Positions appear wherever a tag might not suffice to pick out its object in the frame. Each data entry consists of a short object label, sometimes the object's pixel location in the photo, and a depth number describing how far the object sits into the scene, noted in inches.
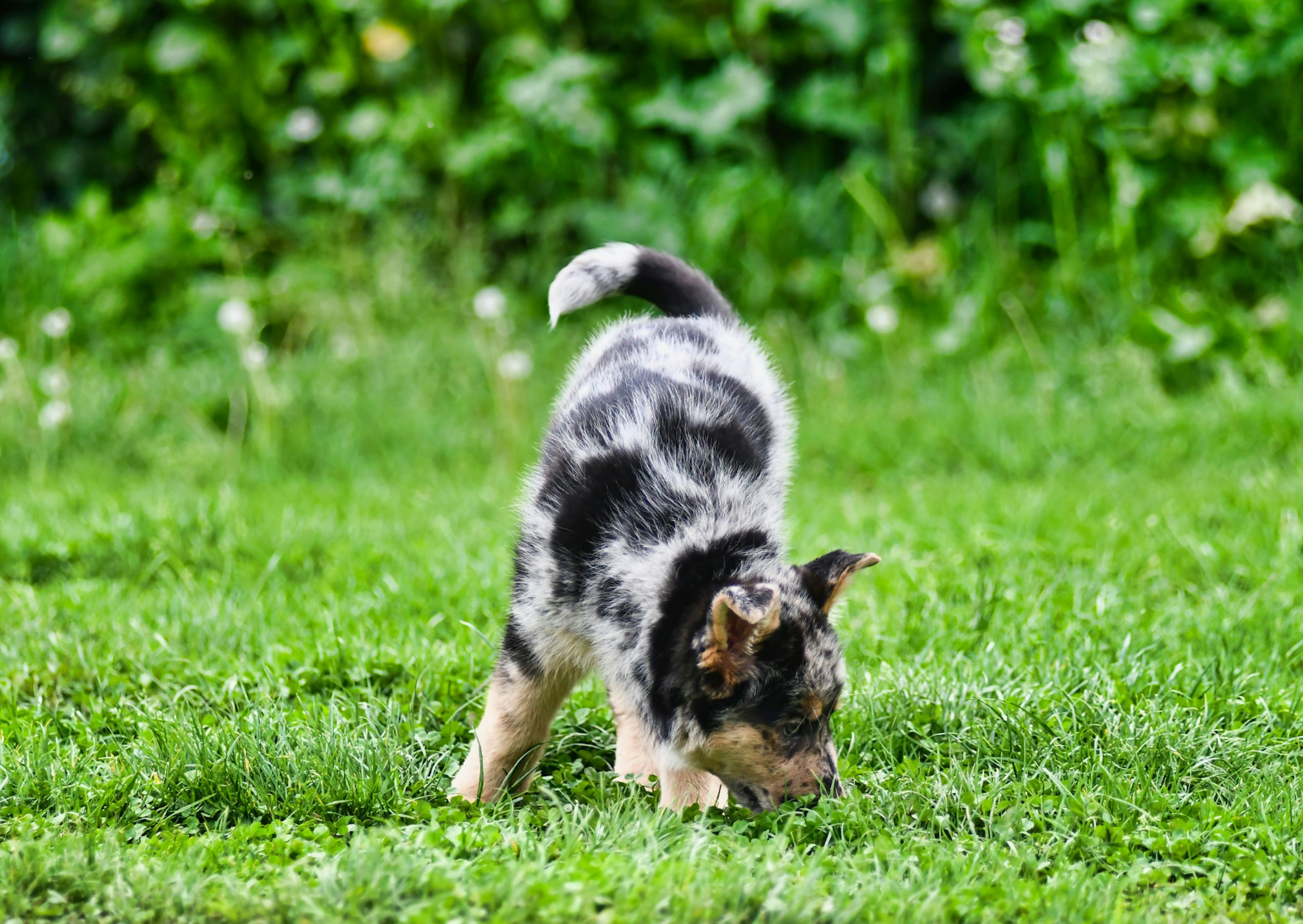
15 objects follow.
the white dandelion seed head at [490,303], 514.0
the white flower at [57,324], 538.0
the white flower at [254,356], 520.1
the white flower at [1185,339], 594.5
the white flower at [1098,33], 616.7
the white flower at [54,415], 524.1
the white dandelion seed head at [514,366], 526.1
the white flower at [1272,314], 599.5
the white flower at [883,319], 583.8
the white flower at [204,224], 634.2
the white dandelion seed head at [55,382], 541.0
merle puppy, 229.8
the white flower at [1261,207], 612.1
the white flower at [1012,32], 621.3
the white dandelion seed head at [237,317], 510.9
